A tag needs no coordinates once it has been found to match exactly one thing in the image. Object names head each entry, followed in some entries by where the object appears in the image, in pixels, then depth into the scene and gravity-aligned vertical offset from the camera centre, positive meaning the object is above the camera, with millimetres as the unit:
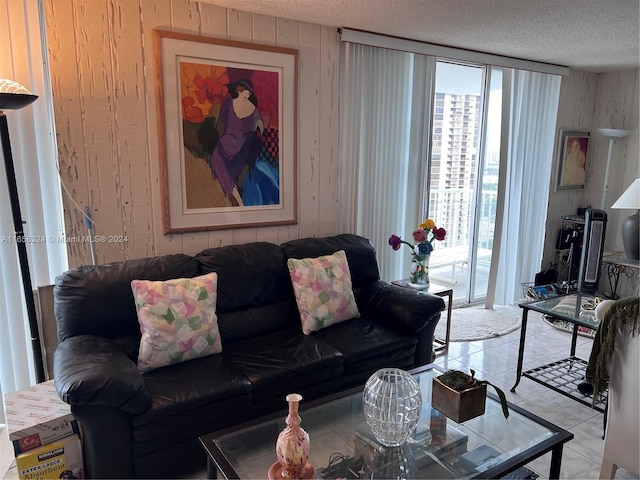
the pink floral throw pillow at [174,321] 2305 -825
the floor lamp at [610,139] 4785 +296
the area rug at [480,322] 3973 -1461
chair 1930 -1040
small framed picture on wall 5074 +60
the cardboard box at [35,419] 1929 -1108
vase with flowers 3432 -639
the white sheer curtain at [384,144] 3506 +154
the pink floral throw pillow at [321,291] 2846 -813
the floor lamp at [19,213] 2036 -265
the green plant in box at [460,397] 1888 -961
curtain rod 3347 +928
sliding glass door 4426 -21
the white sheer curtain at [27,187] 2342 -155
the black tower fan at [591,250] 4652 -859
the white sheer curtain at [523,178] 4547 -135
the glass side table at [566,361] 2805 -1364
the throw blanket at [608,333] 1925 -721
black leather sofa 1949 -1041
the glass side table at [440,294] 3504 -991
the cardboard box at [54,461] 1956 -1309
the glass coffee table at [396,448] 1708 -1120
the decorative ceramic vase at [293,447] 1540 -951
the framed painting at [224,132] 2799 +190
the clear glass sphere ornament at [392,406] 1772 -935
